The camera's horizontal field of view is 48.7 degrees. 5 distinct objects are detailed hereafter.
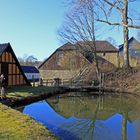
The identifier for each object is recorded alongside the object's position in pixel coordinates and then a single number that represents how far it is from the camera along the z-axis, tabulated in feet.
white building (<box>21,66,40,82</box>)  117.44
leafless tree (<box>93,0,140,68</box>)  52.73
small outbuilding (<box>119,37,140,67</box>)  87.68
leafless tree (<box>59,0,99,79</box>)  63.65
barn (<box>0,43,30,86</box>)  44.18
